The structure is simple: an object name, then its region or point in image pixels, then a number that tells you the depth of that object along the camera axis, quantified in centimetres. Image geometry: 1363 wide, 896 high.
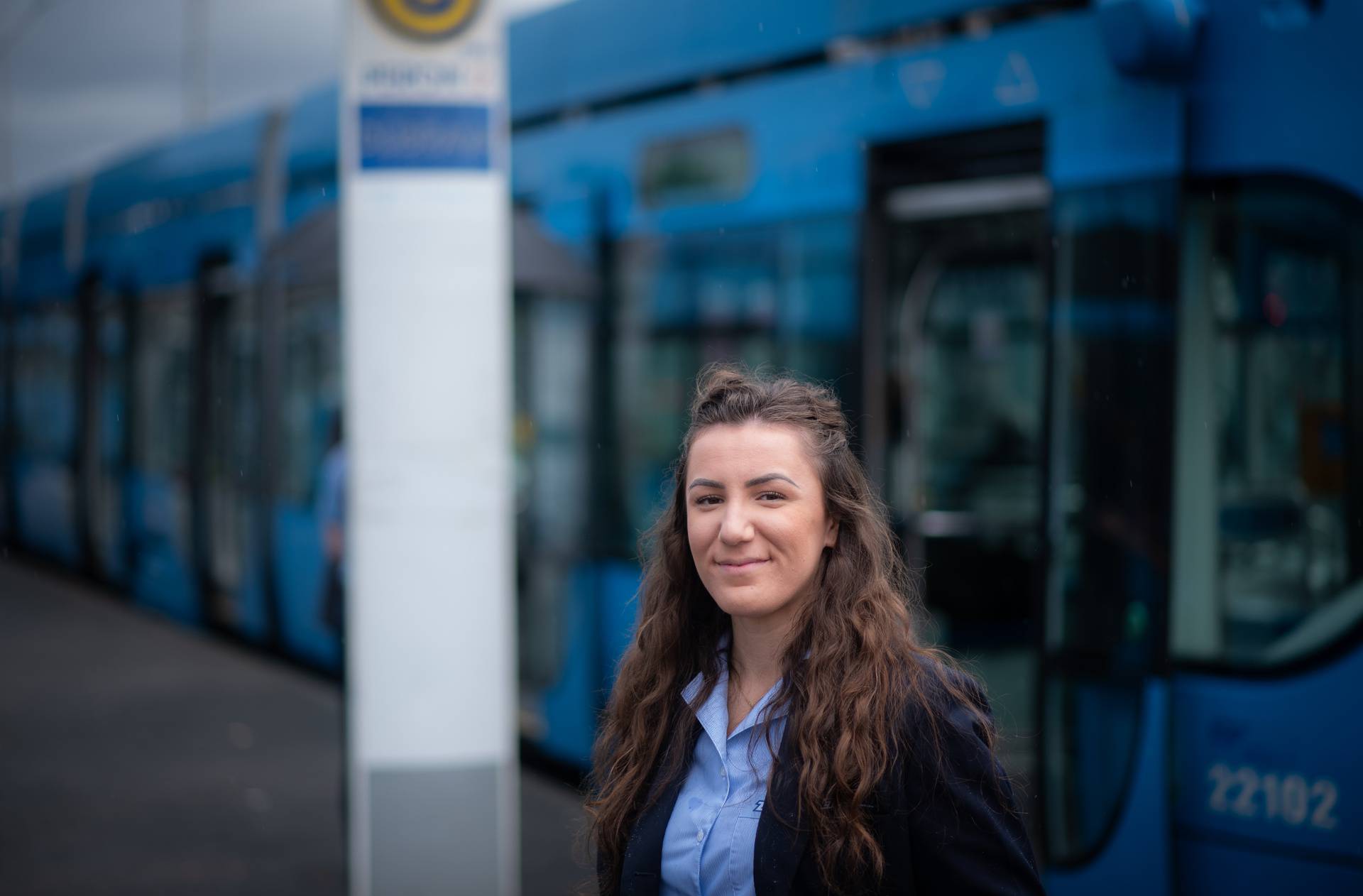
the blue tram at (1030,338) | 376
